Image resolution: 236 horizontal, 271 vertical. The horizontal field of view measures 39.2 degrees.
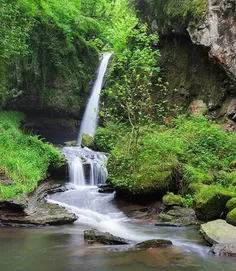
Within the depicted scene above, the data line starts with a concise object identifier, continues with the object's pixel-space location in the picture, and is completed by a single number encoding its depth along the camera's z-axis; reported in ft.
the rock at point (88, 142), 58.08
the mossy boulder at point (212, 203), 29.30
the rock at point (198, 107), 56.49
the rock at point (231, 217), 25.71
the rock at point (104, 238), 22.66
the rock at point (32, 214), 28.45
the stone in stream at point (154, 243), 21.85
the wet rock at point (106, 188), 40.86
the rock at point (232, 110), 52.47
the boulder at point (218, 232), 22.33
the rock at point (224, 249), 20.25
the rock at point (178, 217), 29.73
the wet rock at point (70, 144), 61.40
